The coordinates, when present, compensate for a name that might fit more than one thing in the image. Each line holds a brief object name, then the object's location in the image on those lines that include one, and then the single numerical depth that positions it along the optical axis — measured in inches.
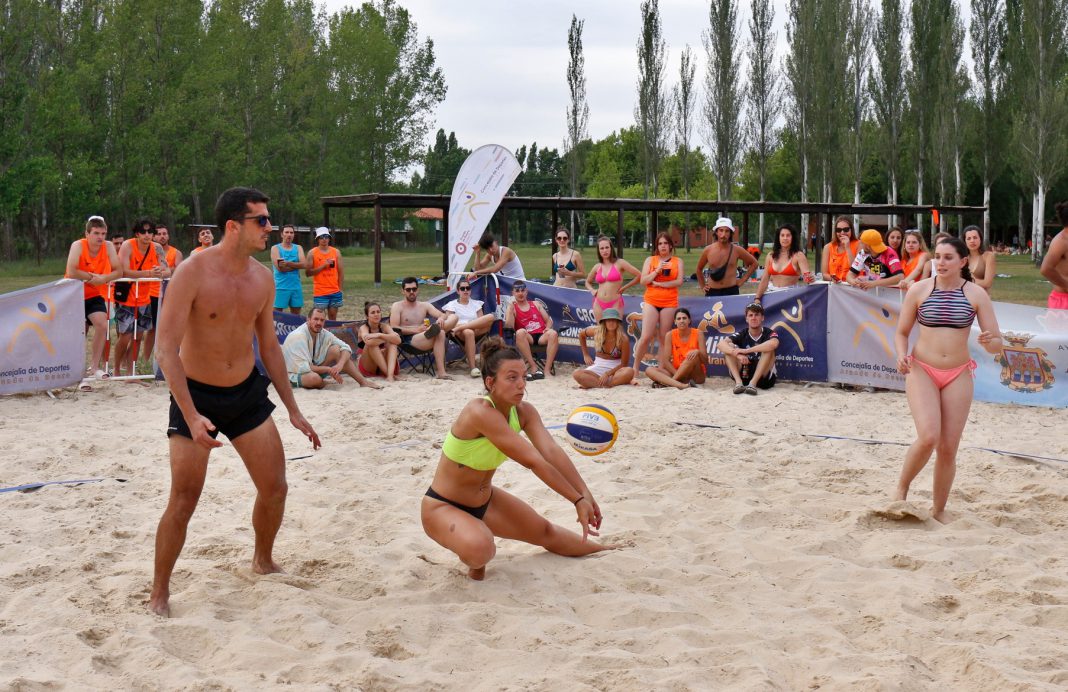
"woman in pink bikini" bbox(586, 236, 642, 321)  404.5
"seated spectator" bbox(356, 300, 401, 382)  402.0
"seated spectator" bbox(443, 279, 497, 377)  425.7
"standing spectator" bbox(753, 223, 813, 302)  397.7
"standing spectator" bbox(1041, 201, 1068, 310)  276.5
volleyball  199.9
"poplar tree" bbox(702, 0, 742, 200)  1688.0
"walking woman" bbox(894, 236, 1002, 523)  200.1
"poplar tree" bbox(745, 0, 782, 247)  1710.1
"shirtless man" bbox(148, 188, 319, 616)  148.9
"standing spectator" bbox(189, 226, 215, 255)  398.7
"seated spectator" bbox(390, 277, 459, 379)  414.6
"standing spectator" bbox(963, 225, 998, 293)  336.8
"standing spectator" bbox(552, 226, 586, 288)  460.1
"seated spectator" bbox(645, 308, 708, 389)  381.4
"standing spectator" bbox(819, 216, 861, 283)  390.3
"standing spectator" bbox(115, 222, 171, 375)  375.6
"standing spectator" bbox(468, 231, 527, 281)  456.4
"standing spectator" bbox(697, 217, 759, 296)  407.8
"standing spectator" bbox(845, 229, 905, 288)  374.9
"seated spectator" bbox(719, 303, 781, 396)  373.7
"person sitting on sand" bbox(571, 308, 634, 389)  383.9
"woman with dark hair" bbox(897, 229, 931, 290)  361.0
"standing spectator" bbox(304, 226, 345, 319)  441.1
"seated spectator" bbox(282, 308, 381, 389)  377.1
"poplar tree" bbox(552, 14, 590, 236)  1924.2
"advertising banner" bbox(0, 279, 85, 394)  343.0
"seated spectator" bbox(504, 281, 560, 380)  425.1
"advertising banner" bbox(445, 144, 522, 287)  526.0
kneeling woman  160.9
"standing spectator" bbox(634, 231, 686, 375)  390.3
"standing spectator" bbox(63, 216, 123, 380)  358.9
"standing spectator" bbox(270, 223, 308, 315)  432.1
